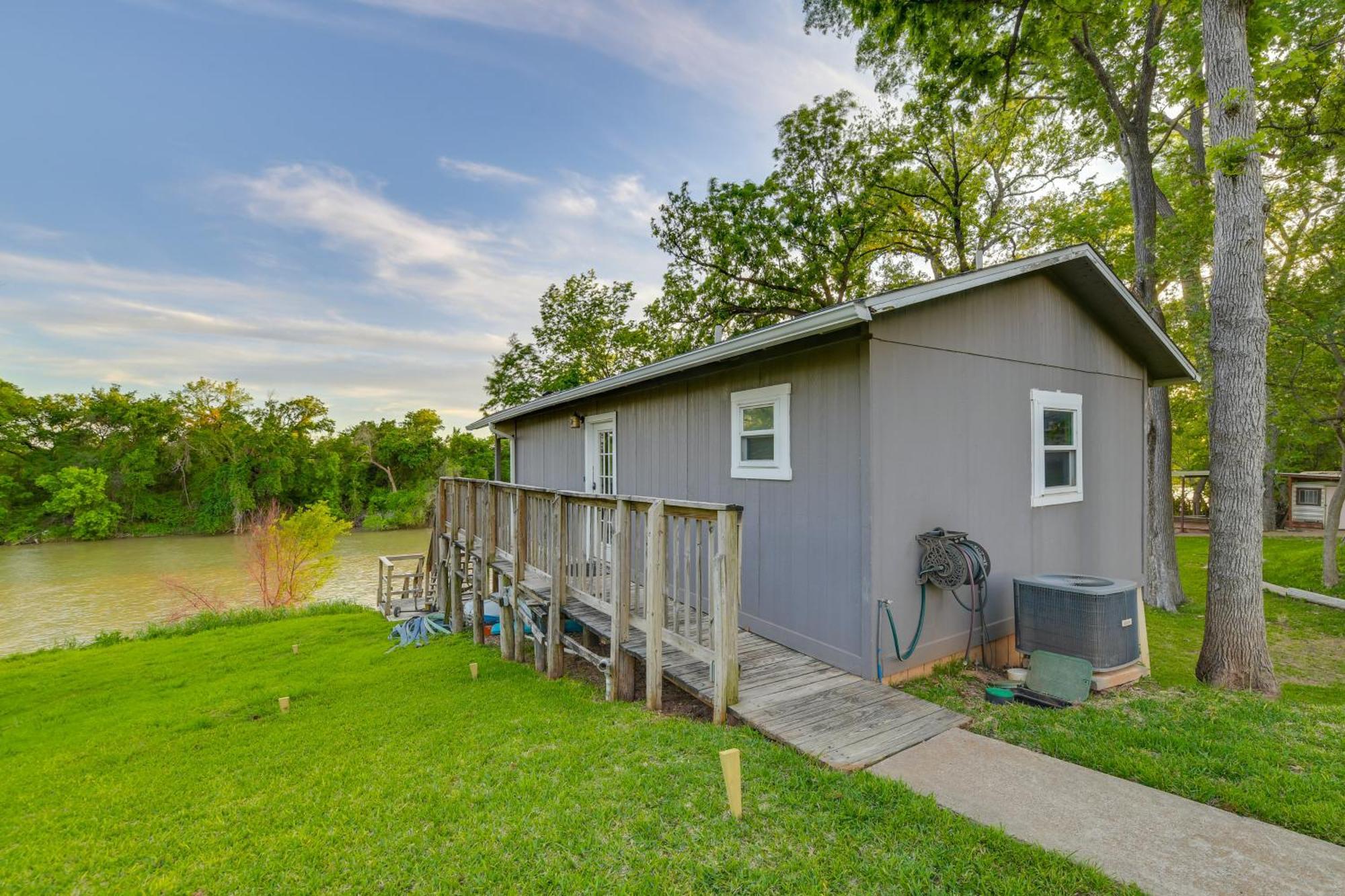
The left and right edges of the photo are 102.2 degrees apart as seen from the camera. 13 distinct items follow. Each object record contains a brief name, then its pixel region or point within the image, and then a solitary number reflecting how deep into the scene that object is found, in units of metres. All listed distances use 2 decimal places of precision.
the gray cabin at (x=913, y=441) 3.99
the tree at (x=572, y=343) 22.05
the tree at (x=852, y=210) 12.45
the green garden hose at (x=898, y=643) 3.96
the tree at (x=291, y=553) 15.32
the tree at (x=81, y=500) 25.59
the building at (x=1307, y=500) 16.58
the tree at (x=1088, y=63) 7.50
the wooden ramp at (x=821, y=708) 3.00
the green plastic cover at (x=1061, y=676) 3.81
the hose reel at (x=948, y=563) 3.98
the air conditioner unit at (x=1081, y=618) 3.94
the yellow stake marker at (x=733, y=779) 2.33
